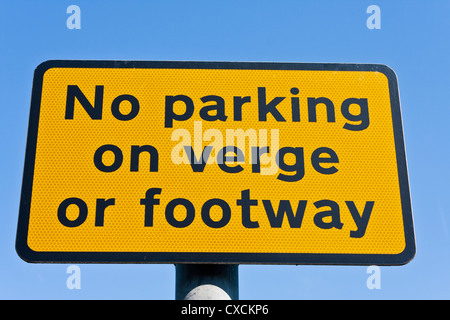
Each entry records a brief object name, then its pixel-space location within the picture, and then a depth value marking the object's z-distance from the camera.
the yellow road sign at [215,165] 1.72
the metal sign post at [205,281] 1.70
